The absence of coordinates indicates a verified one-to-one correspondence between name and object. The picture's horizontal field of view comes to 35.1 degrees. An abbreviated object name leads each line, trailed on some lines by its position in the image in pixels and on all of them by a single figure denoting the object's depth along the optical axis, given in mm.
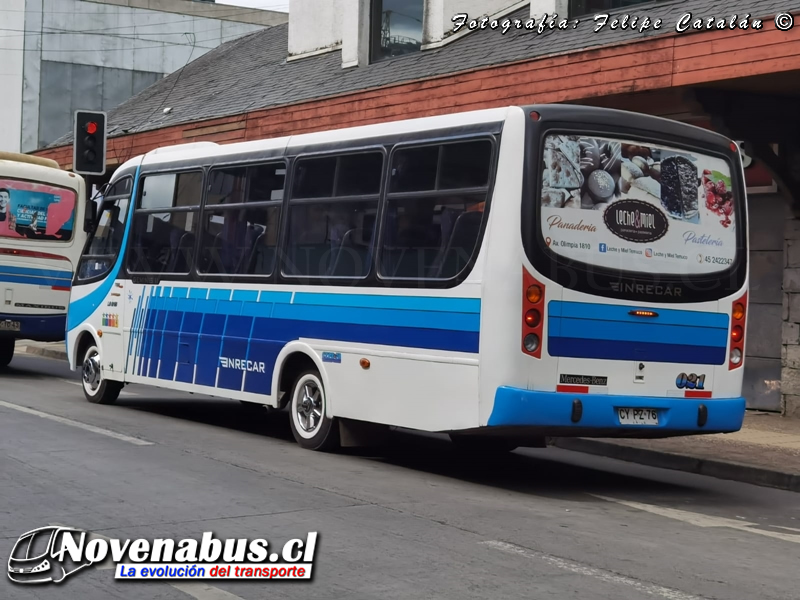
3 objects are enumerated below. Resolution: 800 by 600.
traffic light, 20781
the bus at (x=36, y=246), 18984
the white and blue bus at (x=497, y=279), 9219
